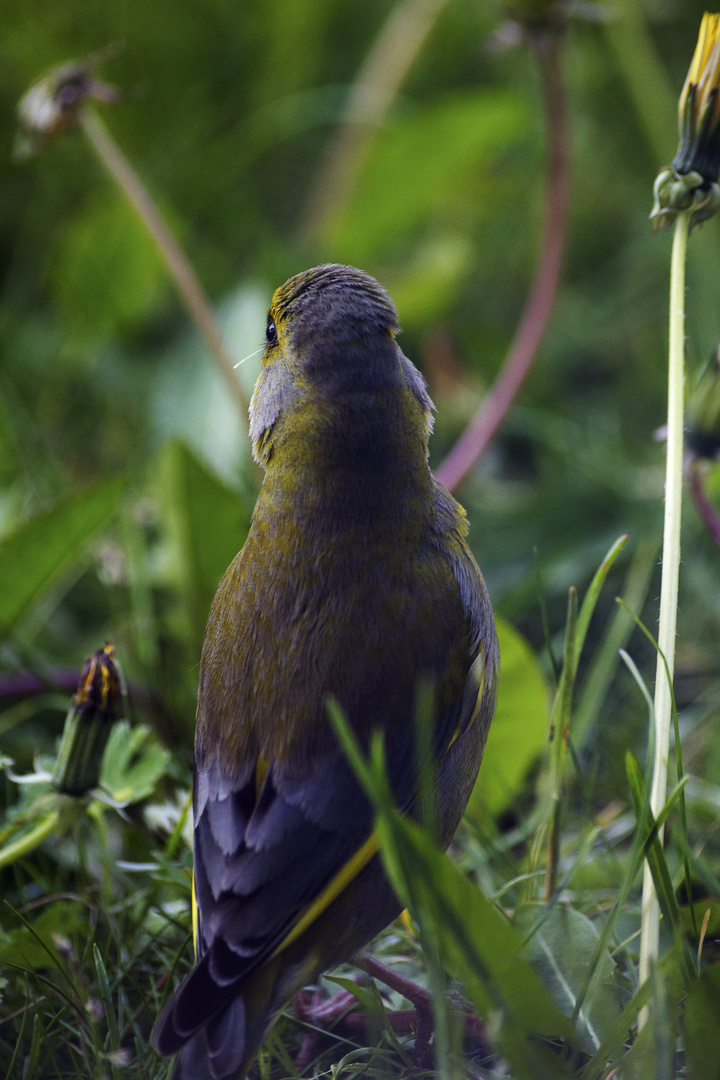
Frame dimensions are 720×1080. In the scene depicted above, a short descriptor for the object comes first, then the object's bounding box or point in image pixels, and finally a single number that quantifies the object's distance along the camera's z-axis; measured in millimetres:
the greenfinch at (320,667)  3100
